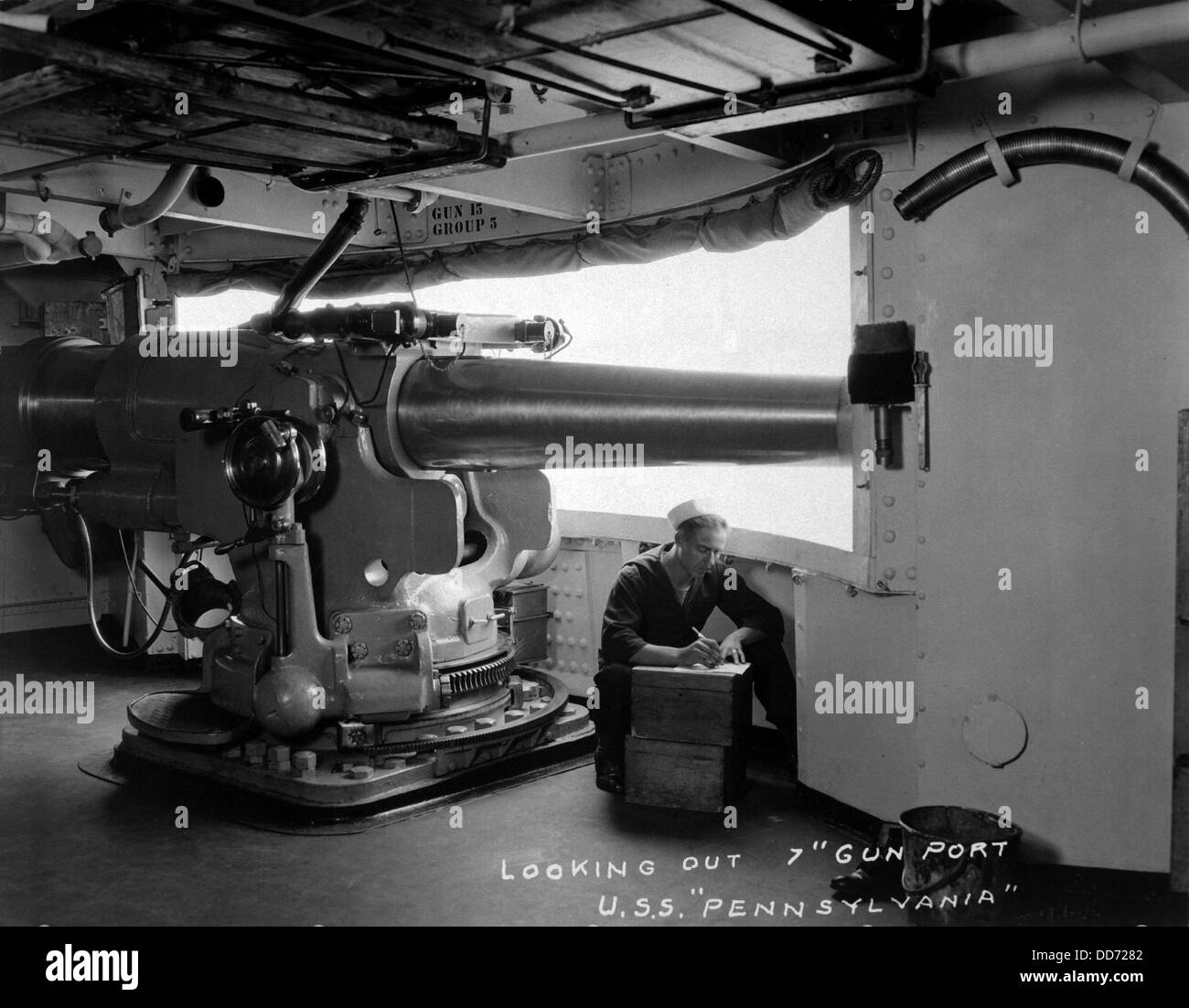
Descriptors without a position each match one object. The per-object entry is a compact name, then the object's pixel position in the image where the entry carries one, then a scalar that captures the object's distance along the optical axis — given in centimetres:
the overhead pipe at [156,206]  581
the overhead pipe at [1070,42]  324
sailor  541
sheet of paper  504
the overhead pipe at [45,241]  643
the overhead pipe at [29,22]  327
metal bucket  382
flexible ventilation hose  381
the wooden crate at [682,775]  502
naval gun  511
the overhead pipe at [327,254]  622
